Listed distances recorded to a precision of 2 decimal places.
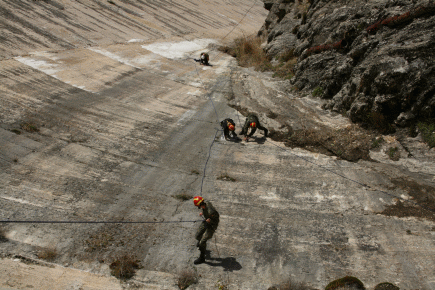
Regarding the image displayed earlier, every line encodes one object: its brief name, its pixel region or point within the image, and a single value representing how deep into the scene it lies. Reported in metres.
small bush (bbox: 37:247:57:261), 7.93
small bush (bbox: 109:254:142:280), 7.66
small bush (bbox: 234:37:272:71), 24.09
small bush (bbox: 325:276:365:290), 7.35
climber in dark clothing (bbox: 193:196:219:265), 7.93
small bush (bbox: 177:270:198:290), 7.60
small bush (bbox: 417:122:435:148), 11.82
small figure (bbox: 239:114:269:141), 13.62
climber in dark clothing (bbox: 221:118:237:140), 13.61
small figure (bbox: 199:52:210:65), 24.92
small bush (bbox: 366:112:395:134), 13.22
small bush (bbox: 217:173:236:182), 11.61
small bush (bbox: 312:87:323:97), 17.56
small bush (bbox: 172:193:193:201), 10.51
